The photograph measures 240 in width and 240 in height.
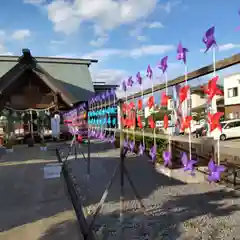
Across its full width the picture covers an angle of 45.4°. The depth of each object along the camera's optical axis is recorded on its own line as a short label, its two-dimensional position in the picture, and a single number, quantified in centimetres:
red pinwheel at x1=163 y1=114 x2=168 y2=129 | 494
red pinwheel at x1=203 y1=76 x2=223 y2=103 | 324
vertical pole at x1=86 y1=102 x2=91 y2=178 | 1115
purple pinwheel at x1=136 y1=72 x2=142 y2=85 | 554
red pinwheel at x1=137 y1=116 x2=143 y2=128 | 636
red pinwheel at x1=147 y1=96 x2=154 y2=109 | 523
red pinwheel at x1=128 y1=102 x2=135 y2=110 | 628
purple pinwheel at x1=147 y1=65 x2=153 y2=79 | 496
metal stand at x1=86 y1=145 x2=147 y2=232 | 412
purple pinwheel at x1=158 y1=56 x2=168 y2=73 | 433
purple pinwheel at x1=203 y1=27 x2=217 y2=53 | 301
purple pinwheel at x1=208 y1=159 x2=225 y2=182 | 337
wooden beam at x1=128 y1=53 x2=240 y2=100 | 293
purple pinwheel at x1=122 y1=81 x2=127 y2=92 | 647
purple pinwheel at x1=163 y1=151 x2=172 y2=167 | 467
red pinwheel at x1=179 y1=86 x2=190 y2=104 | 383
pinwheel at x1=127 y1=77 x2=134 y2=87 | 610
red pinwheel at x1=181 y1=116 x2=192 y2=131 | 402
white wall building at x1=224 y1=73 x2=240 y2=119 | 2012
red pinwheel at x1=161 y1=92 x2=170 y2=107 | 458
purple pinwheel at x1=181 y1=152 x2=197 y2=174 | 401
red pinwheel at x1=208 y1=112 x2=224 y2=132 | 332
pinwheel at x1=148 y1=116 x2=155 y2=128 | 561
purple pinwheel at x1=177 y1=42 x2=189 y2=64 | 368
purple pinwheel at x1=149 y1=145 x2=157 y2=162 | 537
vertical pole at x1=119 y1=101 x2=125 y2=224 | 414
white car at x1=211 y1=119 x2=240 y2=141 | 1338
